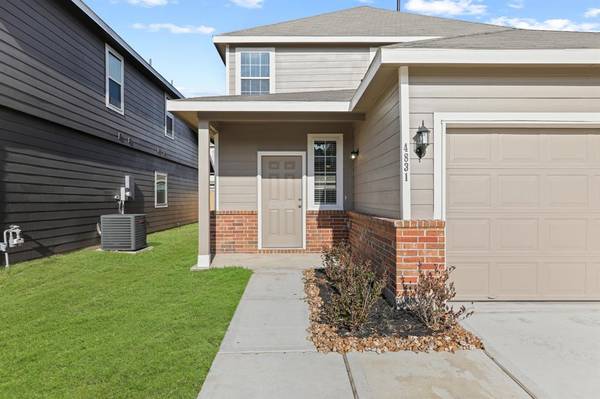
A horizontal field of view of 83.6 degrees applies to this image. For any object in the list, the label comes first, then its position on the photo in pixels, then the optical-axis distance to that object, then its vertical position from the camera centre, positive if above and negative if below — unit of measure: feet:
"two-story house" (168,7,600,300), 11.72 +1.40
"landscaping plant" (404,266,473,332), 10.01 -3.19
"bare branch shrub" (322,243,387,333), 10.02 -3.13
